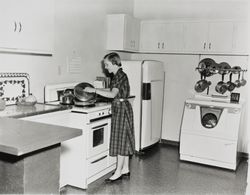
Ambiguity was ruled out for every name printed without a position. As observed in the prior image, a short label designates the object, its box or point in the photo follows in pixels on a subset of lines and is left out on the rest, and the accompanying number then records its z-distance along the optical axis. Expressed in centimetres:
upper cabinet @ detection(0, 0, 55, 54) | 299
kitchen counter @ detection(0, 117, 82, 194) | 143
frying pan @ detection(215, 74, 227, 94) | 476
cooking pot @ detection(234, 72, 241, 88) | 473
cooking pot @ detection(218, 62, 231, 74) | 470
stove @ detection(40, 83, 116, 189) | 324
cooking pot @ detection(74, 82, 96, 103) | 344
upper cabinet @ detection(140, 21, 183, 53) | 513
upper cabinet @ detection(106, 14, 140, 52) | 474
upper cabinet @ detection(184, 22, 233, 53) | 477
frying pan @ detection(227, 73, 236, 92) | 472
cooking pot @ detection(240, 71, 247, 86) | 474
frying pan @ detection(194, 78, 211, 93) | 489
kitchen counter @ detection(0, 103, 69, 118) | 263
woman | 342
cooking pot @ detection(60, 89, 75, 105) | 350
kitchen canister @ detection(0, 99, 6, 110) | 282
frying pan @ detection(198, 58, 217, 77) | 479
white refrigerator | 461
